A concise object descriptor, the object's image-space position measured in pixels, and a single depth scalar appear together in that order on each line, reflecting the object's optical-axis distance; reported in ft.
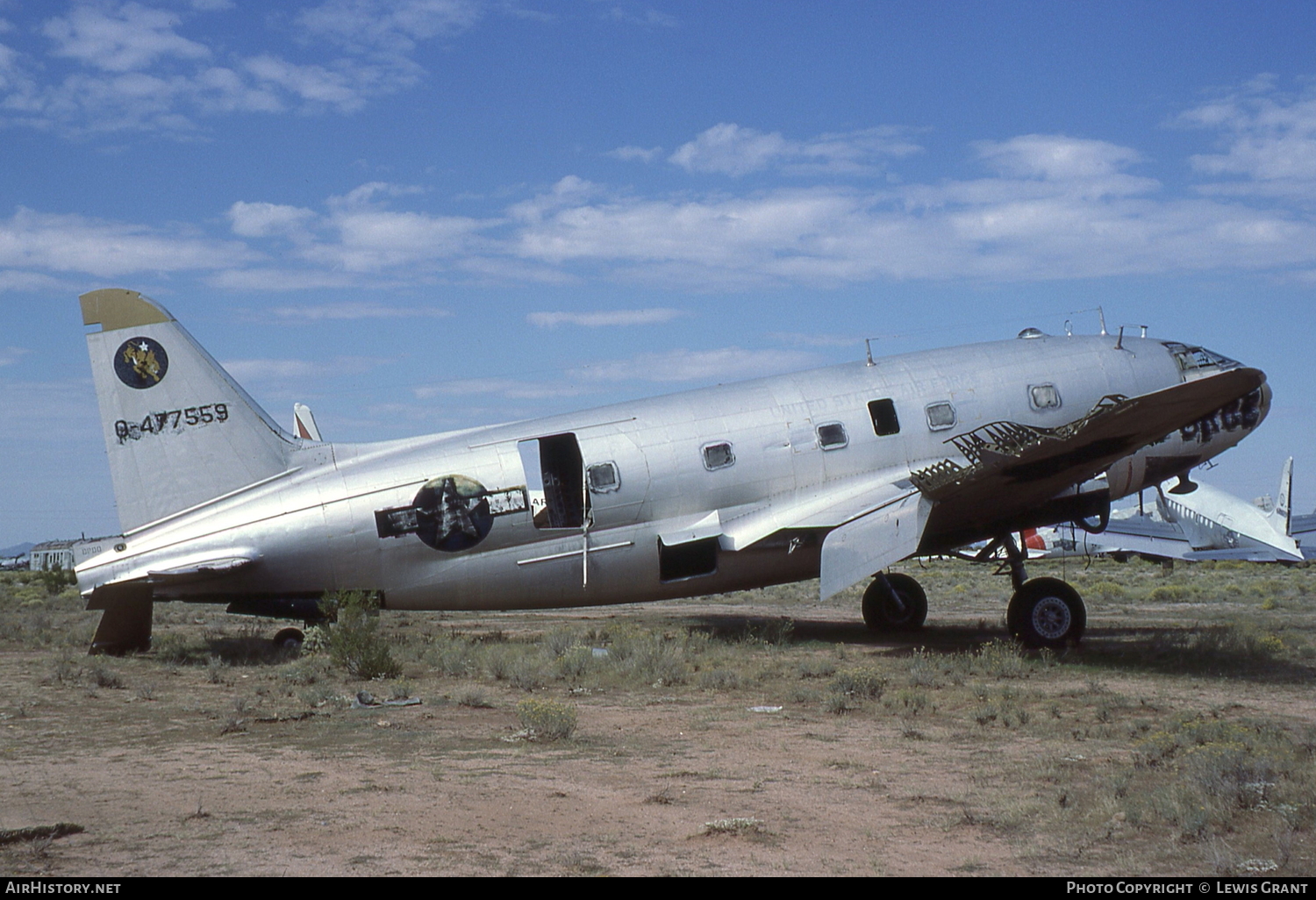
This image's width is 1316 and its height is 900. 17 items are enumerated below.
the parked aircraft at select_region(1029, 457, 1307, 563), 150.20
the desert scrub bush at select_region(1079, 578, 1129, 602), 111.55
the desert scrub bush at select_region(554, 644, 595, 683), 53.61
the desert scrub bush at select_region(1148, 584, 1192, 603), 108.99
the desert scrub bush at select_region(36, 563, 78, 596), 116.47
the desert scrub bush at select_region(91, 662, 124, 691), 48.73
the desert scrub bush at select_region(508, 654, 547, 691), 51.70
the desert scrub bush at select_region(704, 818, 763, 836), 25.38
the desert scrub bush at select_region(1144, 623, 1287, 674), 54.19
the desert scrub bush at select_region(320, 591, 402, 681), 52.08
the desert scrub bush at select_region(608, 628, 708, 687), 52.65
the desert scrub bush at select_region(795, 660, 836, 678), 52.47
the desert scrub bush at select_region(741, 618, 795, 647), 64.22
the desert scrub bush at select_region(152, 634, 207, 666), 57.06
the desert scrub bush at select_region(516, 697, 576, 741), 37.99
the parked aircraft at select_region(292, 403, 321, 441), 92.93
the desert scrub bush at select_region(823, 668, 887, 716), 44.42
